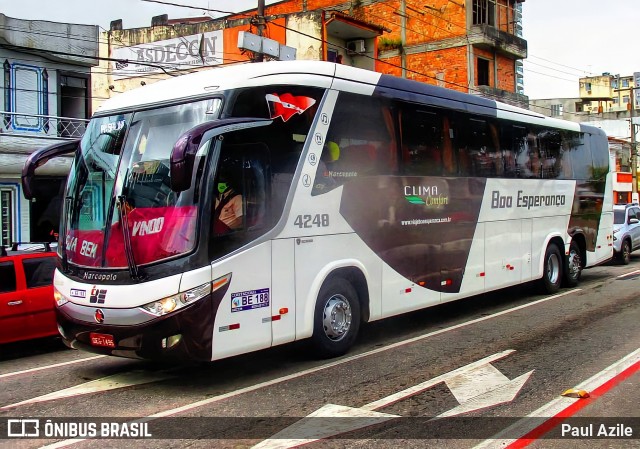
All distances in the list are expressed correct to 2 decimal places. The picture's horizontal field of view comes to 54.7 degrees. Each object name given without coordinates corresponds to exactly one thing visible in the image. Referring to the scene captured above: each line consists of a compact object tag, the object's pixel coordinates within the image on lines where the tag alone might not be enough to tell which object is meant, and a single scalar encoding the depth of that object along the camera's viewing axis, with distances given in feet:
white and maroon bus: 20.24
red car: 28.14
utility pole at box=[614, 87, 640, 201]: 130.00
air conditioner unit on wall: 101.50
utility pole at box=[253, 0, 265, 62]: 55.98
